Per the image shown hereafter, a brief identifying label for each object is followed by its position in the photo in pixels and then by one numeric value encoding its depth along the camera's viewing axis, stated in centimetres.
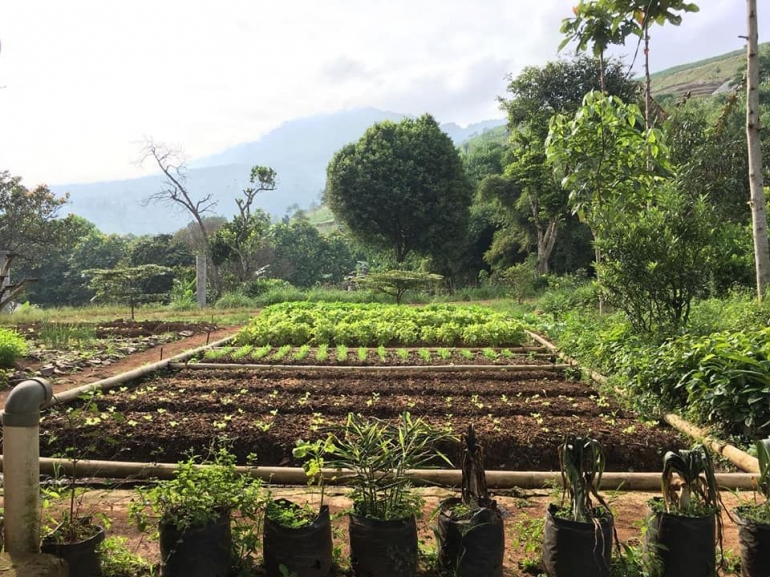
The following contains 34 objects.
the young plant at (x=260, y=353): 778
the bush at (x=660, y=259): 608
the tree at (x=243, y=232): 2286
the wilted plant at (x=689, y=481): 223
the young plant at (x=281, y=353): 775
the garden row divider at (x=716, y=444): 369
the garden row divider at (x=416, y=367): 698
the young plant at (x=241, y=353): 787
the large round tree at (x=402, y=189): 2317
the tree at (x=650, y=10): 772
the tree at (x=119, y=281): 1703
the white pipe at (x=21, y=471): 221
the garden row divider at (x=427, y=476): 350
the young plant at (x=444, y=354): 781
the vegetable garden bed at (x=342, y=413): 410
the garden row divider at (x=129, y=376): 548
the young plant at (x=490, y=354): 786
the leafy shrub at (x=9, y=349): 734
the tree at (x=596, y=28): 825
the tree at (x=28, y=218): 2389
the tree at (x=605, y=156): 715
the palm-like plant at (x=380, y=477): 235
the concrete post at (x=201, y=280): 1972
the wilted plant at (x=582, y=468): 222
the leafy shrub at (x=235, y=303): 1908
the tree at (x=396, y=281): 1656
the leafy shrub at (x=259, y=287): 2136
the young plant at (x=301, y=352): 782
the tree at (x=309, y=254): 3856
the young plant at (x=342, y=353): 762
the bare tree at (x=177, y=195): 2302
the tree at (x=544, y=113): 1948
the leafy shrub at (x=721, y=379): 400
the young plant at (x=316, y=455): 230
